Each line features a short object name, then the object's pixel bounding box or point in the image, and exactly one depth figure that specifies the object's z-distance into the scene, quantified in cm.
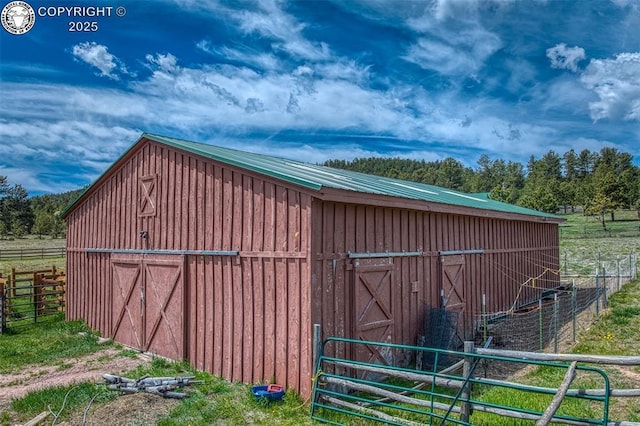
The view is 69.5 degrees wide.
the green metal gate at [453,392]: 477
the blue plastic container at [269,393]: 705
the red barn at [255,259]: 764
